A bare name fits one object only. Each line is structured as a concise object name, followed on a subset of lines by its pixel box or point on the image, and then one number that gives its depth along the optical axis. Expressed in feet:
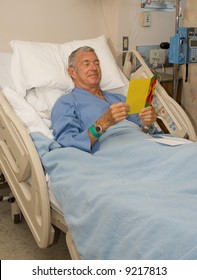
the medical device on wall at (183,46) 8.24
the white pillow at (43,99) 7.10
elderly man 5.78
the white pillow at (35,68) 7.17
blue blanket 3.64
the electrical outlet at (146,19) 9.50
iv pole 8.38
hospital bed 4.42
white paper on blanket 5.55
